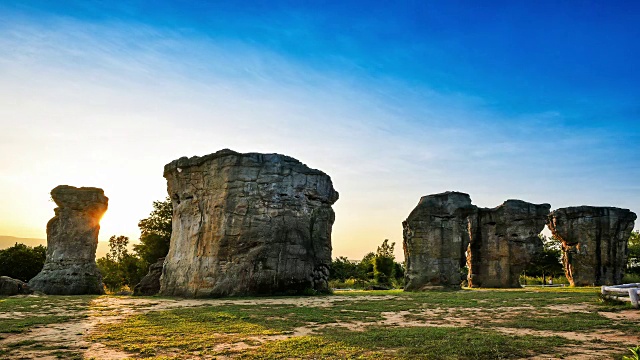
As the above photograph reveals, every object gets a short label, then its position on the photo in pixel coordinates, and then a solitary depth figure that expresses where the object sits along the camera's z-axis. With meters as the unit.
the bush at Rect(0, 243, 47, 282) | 34.03
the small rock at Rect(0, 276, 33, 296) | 23.23
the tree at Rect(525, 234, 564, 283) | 50.75
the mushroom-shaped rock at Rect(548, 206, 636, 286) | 34.97
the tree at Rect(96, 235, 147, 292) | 38.10
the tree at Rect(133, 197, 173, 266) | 37.66
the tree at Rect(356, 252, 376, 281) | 49.29
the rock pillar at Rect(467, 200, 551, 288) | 32.75
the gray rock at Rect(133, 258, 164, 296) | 24.69
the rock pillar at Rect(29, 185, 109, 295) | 27.20
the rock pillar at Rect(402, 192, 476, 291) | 26.95
